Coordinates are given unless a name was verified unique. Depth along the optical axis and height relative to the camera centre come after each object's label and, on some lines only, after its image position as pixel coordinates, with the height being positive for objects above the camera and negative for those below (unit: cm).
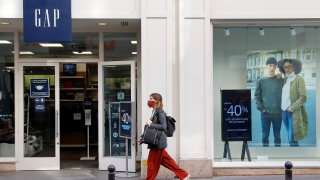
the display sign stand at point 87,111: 1429 -38
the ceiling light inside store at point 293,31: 1170 +149
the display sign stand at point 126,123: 1146 -57
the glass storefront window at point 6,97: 1228 +4
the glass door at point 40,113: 1222 -36
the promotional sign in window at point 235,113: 1164 -36
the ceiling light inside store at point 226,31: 1163 +148
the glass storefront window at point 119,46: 1261 +126
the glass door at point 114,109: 1196 -26
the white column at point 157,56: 1085 +87
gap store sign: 1080 +164
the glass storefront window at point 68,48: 1237 +121
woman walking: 947 -96
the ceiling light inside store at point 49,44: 1239 +130
